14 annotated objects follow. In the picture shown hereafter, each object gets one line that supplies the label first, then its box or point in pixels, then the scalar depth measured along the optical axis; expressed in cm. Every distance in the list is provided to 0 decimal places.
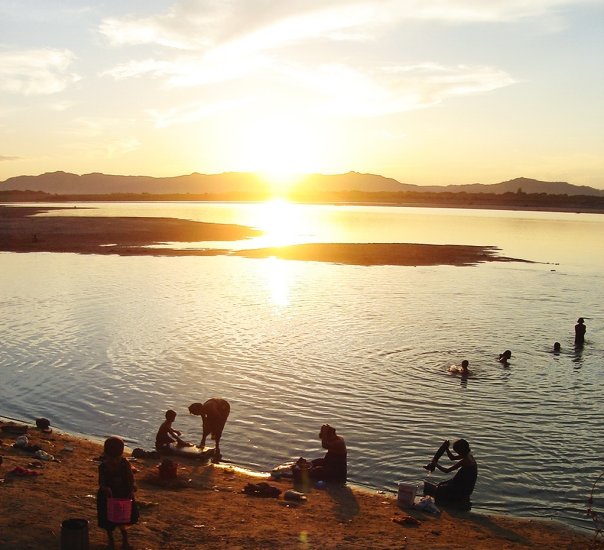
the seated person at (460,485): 1411
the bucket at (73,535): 953
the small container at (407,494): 1378
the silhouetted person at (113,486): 1018
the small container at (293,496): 1386
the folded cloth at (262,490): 1389
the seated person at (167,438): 1634
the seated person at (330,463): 1498
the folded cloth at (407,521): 1279
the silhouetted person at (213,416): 1623
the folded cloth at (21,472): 1343
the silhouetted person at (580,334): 2883
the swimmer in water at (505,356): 2519
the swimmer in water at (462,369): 2375
